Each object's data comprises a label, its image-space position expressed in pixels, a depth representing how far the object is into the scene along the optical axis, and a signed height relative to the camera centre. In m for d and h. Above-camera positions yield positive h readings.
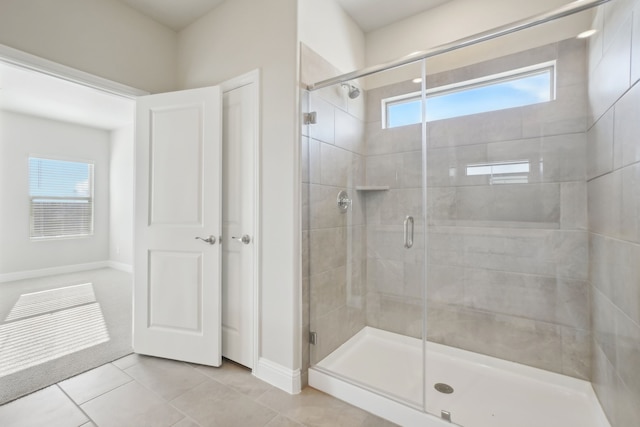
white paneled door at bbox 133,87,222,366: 2.16 -0.11
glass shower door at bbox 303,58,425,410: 2.04 -0.16
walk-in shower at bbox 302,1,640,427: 1.76 -0.13
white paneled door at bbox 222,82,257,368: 2.12 -0.08
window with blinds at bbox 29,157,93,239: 4.91 +0.25
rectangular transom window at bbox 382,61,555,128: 1.97 +0.85
